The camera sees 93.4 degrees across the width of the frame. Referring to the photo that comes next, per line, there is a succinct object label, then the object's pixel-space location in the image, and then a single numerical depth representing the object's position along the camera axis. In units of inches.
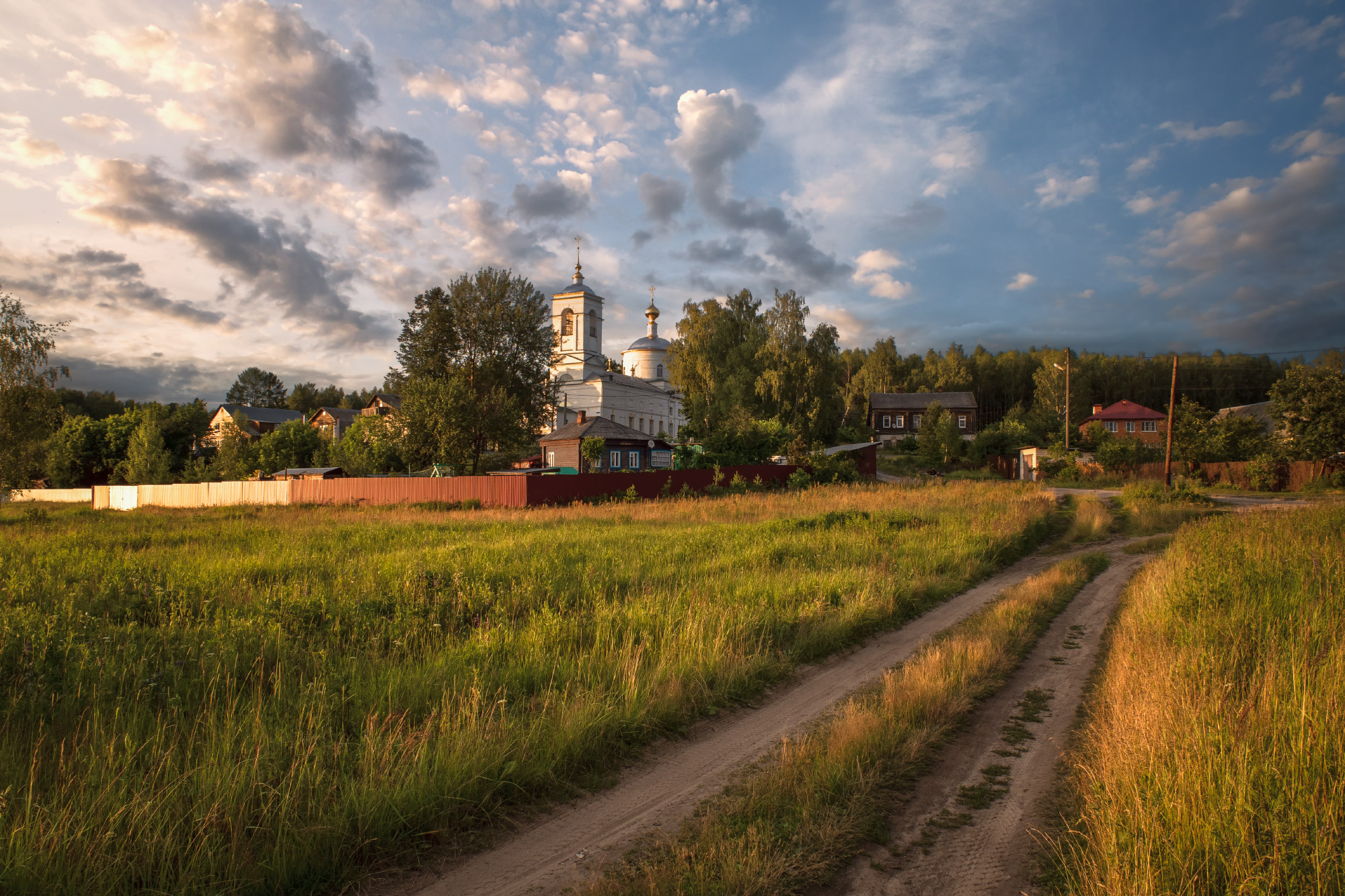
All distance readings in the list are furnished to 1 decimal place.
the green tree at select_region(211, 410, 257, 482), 2080.5
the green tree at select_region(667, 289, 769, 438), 1710.1
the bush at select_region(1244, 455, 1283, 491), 1219.2
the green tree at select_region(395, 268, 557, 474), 1488.7
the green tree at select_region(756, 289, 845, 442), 1694.1
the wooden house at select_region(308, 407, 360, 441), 3213.6
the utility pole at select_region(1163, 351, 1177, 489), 1163.9
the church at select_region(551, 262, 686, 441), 2573.8
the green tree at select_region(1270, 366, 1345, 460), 1158.3
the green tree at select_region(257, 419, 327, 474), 2212.1
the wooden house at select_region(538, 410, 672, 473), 1588.3
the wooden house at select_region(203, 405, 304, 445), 3051.2
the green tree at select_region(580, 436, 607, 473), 1505.9
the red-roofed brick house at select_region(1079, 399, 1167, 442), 2559.1
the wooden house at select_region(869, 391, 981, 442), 2906.0
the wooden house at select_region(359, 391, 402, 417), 3083.2
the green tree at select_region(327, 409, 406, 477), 1461.6
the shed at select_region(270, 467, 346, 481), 1584.8
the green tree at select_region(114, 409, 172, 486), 2143.2
